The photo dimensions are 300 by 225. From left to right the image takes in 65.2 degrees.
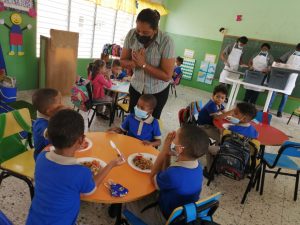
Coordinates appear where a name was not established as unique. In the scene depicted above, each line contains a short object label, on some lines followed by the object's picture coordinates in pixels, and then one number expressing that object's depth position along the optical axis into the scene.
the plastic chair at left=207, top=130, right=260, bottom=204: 2.32
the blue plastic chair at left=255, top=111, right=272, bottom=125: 3.21
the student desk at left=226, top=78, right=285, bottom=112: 5.10
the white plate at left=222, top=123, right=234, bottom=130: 2.63
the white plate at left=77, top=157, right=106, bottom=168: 1.54
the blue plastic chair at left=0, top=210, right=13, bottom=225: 0.92
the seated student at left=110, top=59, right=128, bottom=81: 4.63
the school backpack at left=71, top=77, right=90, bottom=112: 3.47
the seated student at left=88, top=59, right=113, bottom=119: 3.67
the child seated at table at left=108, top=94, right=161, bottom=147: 2.22
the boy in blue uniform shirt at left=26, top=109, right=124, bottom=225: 1.15
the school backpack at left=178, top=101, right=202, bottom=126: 3.08
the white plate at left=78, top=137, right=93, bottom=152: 1.71
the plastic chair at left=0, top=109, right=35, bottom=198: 1.68
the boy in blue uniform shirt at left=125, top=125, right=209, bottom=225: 1.39
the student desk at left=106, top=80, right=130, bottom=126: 3.63
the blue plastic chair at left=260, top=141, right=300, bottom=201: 2.35
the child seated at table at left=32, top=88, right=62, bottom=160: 1.74
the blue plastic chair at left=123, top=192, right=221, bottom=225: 1.16
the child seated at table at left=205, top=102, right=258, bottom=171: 2.50
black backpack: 2.28
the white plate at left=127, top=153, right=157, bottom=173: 1.58
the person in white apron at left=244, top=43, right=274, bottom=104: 6.34
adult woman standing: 2.04
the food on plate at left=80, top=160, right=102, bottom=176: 1.45
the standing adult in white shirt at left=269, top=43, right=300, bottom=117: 5.80
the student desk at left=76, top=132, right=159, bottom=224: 1.31
